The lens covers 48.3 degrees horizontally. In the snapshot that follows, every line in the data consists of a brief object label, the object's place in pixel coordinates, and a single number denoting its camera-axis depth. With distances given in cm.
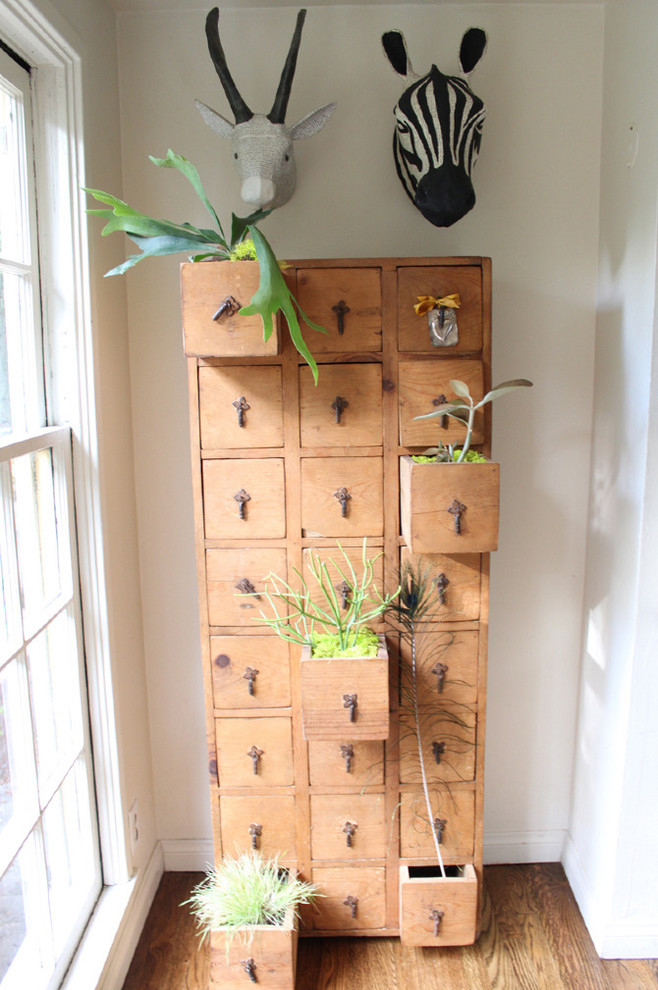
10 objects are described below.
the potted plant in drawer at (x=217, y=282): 162
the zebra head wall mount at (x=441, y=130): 177
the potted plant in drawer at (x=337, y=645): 177
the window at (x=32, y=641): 155
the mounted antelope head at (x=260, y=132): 181
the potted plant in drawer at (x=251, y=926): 181
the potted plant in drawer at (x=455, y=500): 171
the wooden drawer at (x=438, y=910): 192
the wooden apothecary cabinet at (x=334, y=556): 181
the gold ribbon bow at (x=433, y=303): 176
